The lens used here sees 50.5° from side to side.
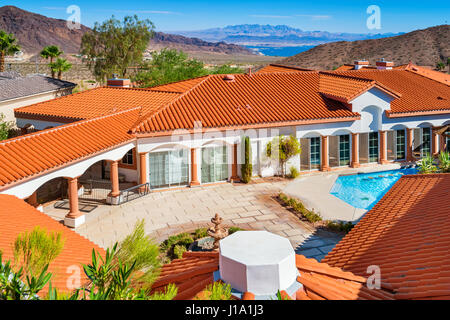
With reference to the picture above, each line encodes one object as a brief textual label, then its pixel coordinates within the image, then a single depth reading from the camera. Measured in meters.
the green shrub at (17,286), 5.14
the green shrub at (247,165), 26.70
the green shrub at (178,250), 17.78
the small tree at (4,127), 28.95
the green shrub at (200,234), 19.38
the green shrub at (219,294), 4.61
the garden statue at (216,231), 16.14
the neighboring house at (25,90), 35.44
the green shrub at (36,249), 5.58
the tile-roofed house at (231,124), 24.05
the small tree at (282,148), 27.56
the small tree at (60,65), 54.33
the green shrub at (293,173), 27.80
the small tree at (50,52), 56.16
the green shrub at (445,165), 23.80
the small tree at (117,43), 57.84
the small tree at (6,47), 51.73
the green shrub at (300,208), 21.34
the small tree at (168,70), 50.03
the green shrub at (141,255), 5.82
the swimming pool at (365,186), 24.97
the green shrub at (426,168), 25.66
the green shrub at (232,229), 19.58
